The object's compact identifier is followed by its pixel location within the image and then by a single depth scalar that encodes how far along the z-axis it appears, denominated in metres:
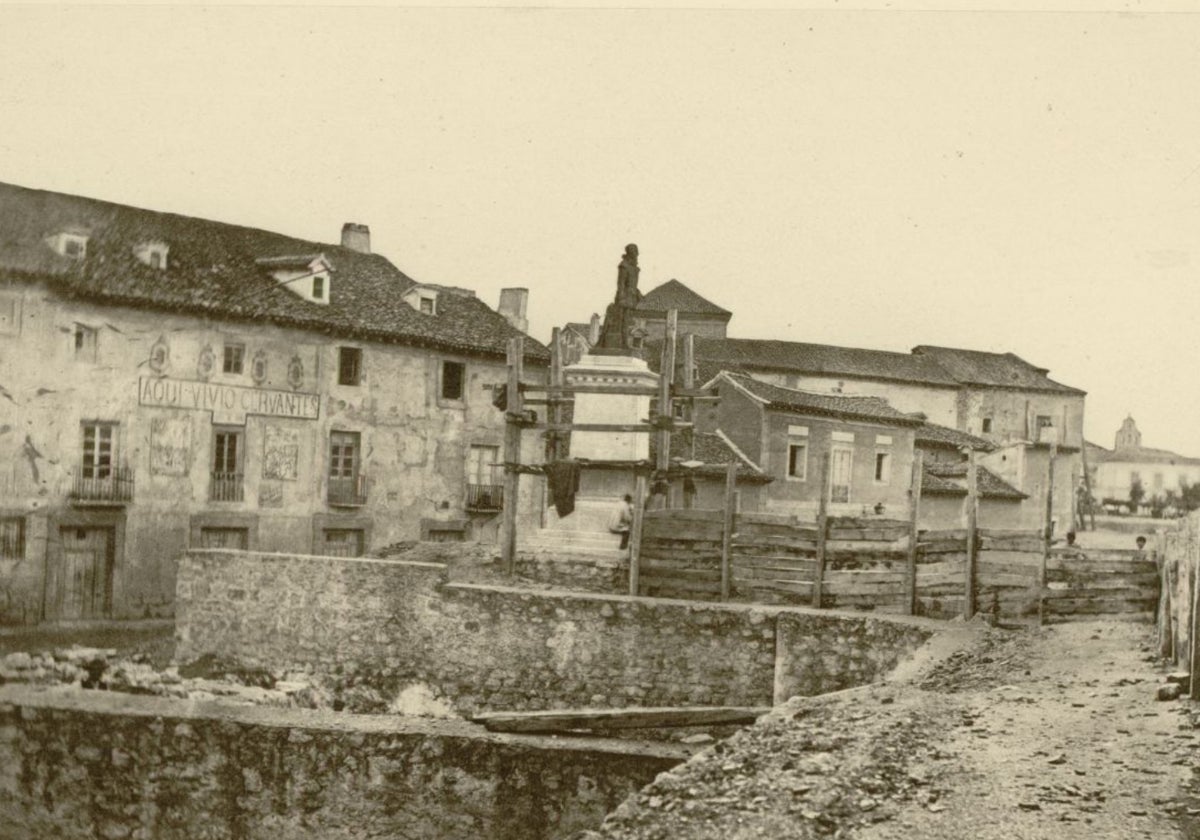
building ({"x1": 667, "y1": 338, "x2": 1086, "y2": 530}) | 37.45
